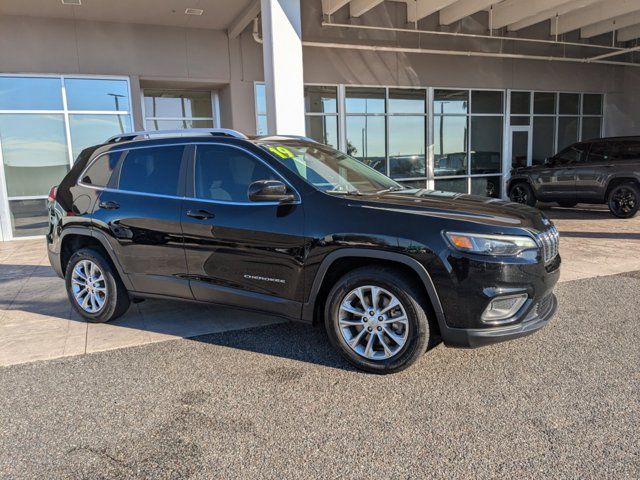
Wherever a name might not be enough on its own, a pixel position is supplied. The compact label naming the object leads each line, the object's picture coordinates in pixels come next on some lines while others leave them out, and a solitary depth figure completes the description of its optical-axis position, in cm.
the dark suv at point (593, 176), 1130
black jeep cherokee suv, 338
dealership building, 1059
